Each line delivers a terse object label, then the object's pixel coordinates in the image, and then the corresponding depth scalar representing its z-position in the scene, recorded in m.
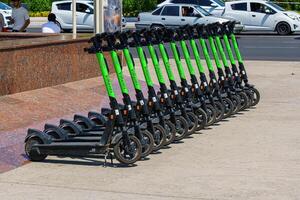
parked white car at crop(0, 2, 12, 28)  38.01
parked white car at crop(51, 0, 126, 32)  38.19
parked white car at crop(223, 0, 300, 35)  35.50
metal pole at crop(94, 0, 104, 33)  18.52
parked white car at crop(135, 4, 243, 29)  35.88
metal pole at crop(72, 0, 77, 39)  18.85
